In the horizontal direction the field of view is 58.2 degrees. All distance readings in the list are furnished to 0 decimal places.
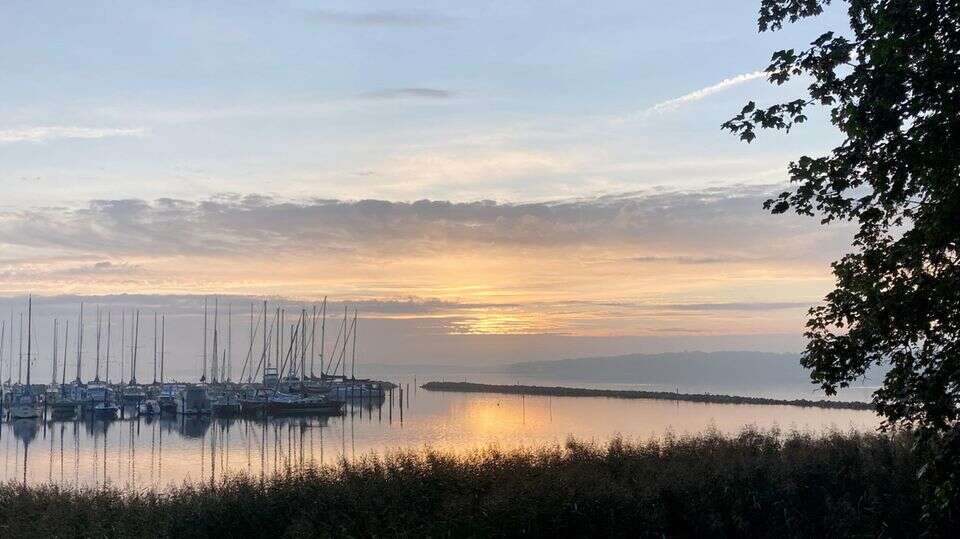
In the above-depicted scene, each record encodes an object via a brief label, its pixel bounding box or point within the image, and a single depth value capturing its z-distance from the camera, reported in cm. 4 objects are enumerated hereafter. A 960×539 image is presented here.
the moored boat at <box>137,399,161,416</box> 9581
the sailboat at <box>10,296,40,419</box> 8894
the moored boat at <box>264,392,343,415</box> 9231
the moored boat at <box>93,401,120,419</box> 9362
